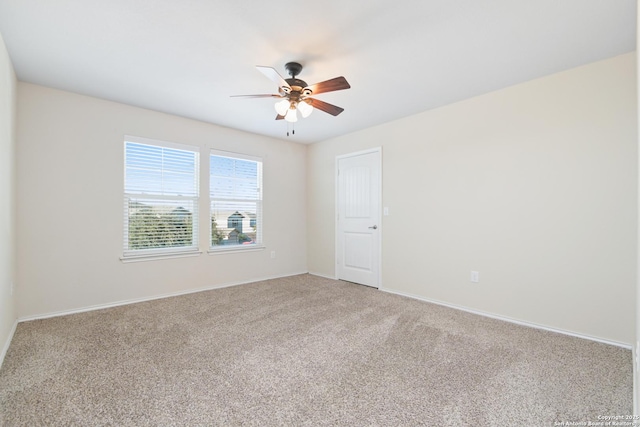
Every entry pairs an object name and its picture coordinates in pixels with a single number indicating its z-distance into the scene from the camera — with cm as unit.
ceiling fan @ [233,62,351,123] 234
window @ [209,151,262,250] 440
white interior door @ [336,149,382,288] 435
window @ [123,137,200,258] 364
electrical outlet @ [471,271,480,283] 328
